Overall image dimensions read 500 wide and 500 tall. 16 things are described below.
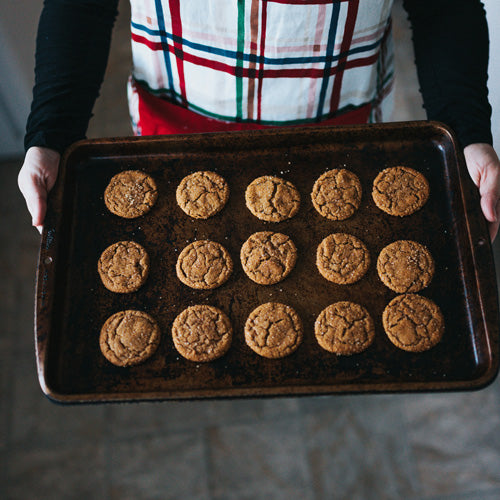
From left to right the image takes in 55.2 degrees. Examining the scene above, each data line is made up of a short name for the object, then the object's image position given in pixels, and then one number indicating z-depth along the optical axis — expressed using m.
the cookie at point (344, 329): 1.27
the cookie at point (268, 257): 1.35
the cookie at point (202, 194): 1.40
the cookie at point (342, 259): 1.34
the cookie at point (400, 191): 1.40
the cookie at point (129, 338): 1.27
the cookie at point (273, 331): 1.27
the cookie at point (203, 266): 1.34
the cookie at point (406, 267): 1.34
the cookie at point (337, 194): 1.40
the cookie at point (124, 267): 1.34
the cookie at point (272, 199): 1.41
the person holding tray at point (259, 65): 1.21
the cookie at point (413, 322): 1.27
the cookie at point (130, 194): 1.41
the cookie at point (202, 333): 1.27
